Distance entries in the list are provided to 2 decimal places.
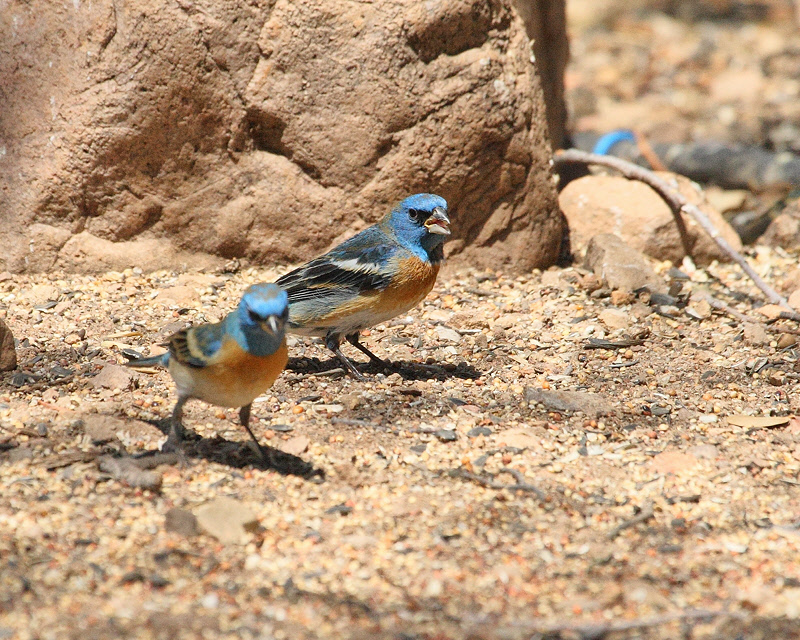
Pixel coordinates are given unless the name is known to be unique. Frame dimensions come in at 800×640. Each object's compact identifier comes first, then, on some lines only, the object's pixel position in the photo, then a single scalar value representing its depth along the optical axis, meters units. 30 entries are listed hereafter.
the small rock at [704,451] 8.01
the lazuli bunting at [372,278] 9.55
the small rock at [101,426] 7.80
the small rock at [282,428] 8.25
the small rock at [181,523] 6.49
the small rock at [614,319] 10.83
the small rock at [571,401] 8.87
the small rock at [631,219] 12.82
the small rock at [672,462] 7.81
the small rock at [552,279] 12.05
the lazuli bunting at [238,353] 6.87
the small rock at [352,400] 8.84
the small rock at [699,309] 11.15
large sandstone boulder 10.66
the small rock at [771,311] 11.14
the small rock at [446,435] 8.18
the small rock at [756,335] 10.52
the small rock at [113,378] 8.84
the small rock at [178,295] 10.93
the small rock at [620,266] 11.62
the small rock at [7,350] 8.78
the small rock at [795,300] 11.48
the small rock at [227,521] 6.48
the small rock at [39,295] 10.55
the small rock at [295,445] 7.87
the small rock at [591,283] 11.63
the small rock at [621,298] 11.35
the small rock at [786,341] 10.36
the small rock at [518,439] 8.12
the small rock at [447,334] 10.66
